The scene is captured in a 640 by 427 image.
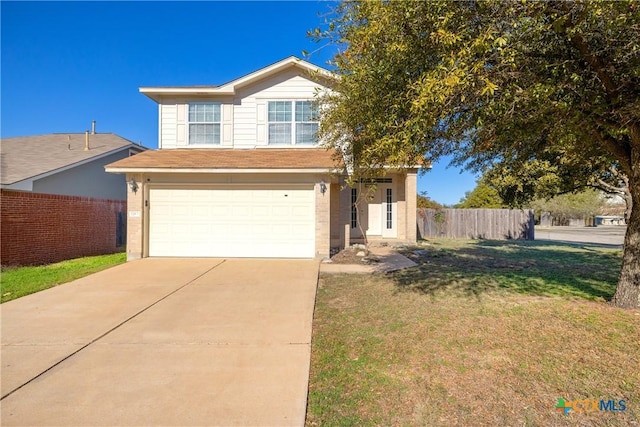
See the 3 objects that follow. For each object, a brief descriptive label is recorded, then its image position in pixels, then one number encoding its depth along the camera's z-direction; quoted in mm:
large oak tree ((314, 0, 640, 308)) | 3803
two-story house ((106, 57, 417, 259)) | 10281
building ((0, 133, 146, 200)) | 12754
